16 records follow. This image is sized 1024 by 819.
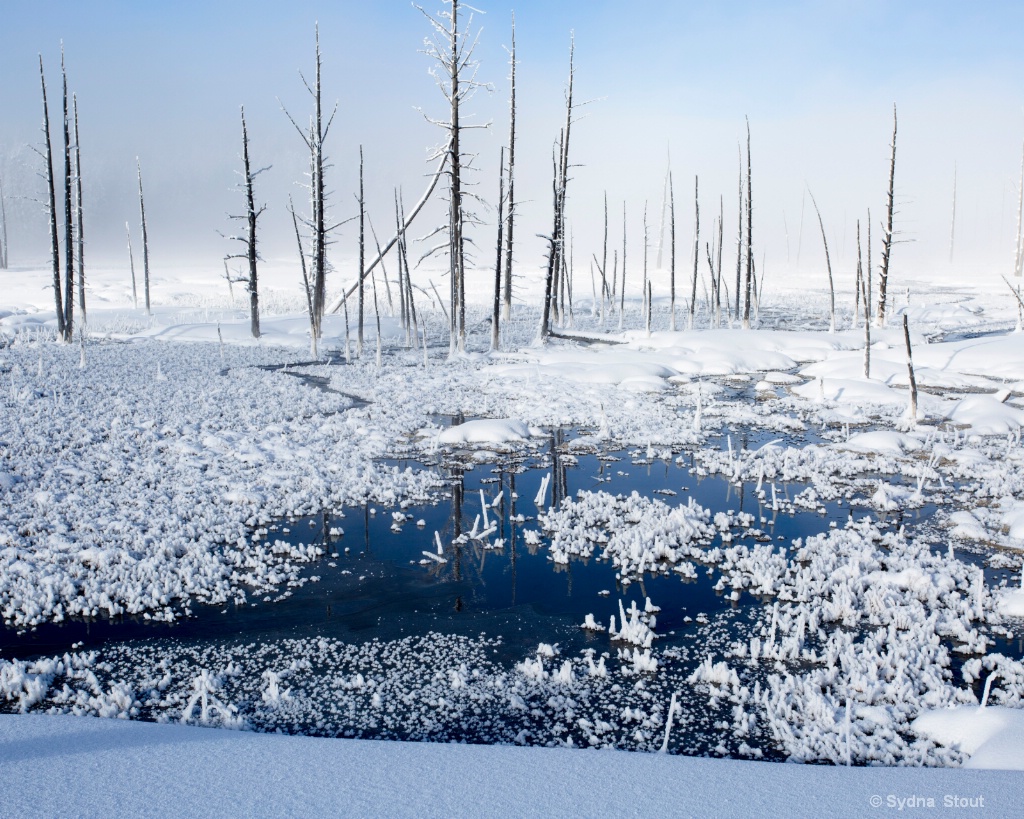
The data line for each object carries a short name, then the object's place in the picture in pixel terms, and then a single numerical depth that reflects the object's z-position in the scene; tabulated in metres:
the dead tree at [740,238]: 33.03
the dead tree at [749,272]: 30.90
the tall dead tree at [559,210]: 27.81
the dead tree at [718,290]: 32.28
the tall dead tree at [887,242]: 28.94
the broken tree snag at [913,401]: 14.02
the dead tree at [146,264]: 36.47
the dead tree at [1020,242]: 52.84
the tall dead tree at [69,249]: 26.05
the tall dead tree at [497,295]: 26.31
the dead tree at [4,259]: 63.84
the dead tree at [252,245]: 29.47
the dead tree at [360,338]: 25.75
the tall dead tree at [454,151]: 23.36
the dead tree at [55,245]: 25.48
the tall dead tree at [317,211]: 25.33
